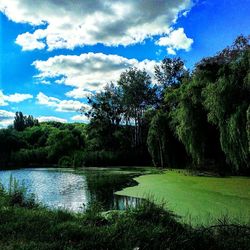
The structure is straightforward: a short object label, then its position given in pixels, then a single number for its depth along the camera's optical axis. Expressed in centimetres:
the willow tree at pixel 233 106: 1023
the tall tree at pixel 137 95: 3009
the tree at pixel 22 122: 5219
